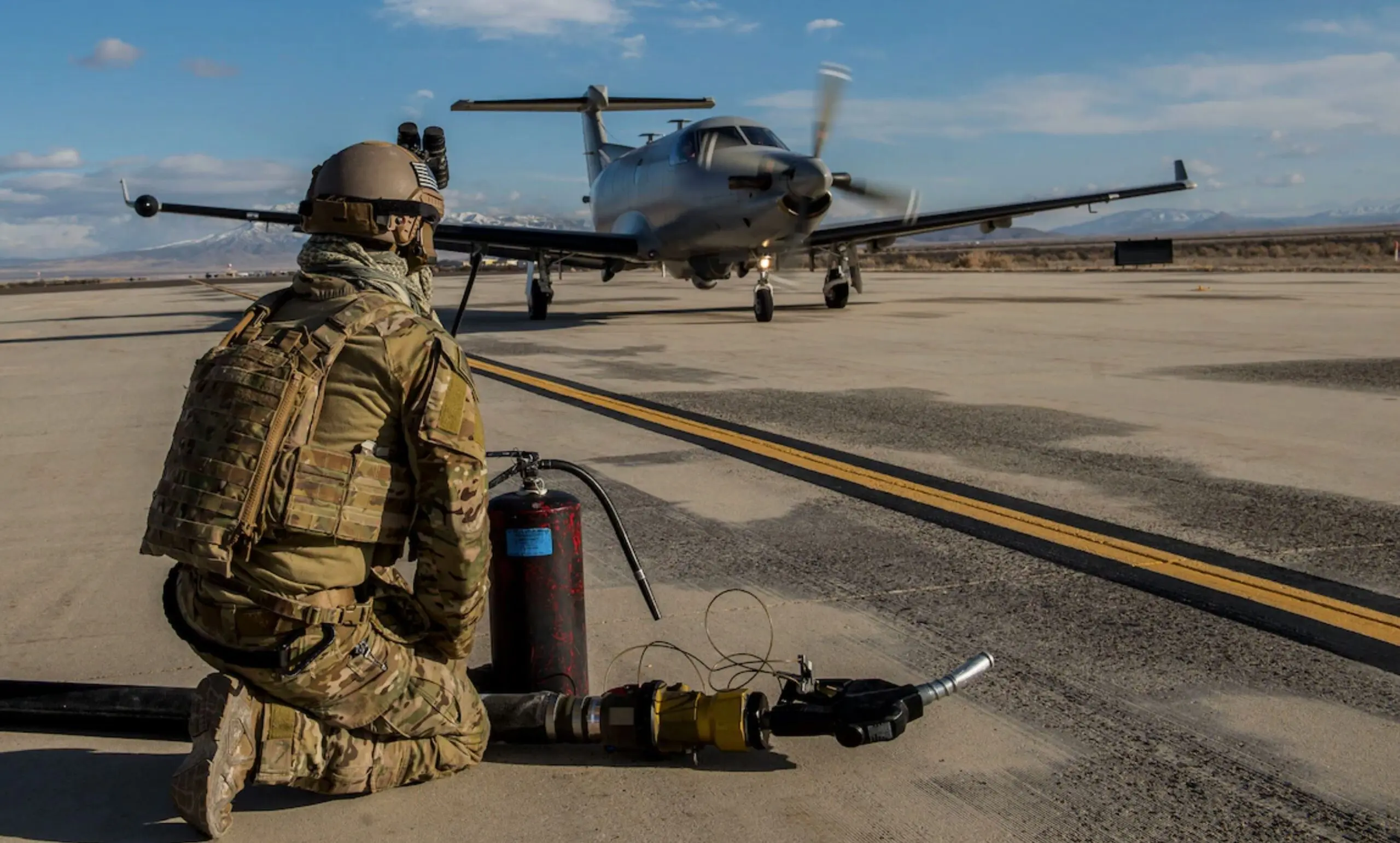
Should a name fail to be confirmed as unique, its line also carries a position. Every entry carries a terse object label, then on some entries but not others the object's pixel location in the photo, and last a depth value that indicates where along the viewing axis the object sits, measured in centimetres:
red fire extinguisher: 400
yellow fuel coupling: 364
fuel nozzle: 361
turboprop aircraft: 1917
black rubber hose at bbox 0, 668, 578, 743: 386
